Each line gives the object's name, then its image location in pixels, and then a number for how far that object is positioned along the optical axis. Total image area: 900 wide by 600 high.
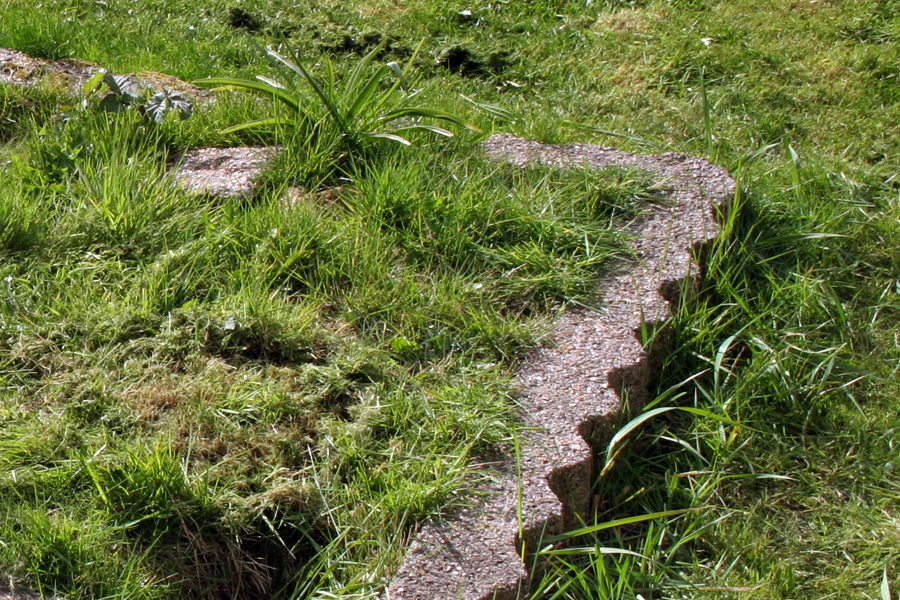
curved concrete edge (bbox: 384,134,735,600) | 2.43
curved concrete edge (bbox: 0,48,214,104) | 4.35
